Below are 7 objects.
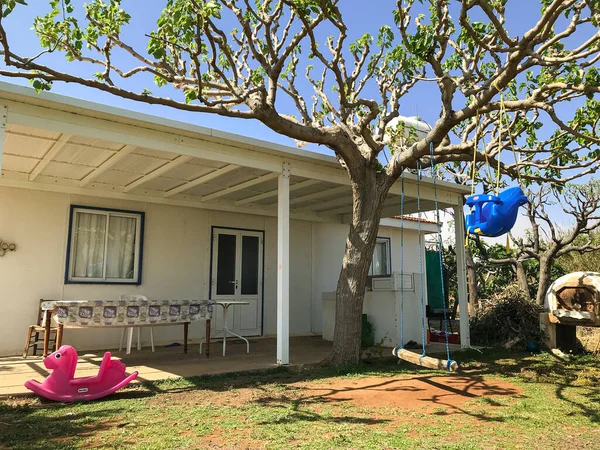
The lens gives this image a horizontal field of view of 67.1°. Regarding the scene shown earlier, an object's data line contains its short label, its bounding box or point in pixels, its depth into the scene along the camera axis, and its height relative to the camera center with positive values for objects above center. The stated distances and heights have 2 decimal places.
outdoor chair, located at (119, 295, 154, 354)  7.99 -0.80
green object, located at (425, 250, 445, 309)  11.52 -0.03
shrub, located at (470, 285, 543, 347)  9.27 -0.78
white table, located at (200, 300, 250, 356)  7.54 -0.31
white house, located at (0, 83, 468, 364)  5.88 +1.37
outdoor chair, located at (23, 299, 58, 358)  6.96 -0.86
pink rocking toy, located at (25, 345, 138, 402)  4.72 -1.05
